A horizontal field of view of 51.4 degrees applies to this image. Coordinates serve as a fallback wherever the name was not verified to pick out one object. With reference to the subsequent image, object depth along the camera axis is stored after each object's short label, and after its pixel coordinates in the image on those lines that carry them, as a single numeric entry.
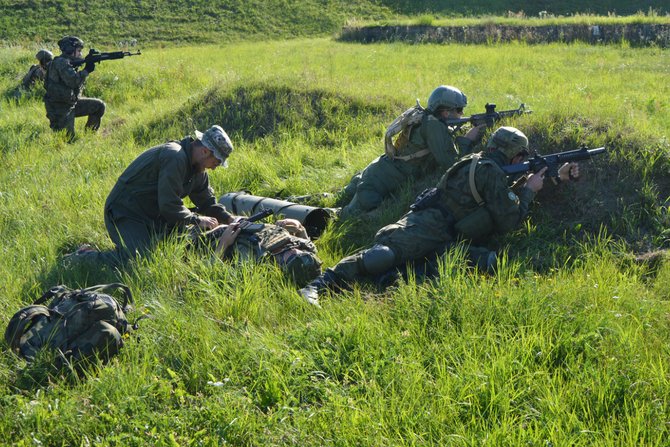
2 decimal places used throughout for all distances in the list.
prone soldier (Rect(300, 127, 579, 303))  5.76
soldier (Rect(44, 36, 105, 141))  12.48
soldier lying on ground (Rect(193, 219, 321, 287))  5.79
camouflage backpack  4.44
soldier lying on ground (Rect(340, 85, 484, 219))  7.43
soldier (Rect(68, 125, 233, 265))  6.36
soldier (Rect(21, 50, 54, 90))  16.23
